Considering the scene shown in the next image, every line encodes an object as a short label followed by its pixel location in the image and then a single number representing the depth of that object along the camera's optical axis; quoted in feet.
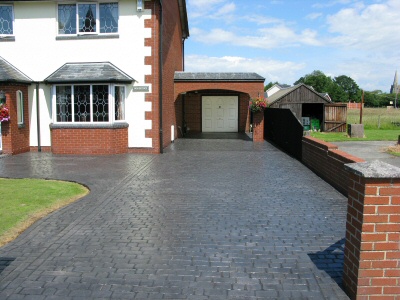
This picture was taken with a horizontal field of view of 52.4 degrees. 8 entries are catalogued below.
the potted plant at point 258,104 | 64.69
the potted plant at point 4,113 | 48.83
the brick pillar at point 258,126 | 66.03
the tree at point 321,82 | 337.15
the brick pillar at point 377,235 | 12.86
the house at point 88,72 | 51.21
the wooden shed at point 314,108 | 104.32
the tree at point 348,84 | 405.16
